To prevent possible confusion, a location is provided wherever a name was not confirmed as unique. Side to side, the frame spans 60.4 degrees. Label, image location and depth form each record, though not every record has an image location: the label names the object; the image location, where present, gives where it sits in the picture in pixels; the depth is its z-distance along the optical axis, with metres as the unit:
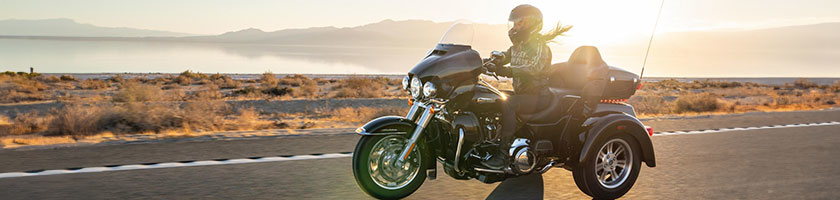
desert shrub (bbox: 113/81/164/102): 22.95
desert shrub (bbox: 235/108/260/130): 13.93
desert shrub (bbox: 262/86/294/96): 33.94
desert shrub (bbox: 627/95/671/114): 20.98
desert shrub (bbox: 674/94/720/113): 21.36
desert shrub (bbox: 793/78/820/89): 56.86
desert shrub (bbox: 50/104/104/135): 12.02
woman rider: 5.82
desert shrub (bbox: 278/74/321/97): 33.44
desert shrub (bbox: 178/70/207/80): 49.99
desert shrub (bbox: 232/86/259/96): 32.78
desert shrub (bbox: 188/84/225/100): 29.01
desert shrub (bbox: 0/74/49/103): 26.55
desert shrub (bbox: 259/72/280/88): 41.66
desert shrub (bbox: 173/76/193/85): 44.34
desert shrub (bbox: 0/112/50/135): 13.25
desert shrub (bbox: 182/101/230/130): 13.46
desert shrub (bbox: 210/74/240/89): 41.06
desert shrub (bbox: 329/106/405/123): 16.89
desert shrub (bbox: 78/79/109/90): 38.03
